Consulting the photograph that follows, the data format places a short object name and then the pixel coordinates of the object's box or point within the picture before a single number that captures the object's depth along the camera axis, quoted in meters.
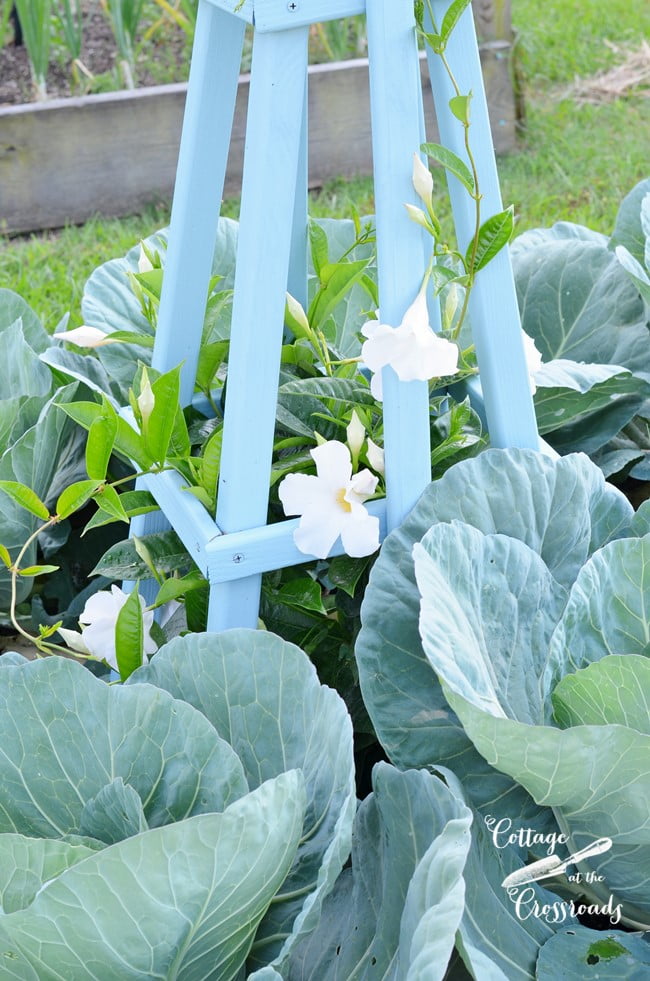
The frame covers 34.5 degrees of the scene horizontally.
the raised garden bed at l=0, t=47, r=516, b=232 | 2.78
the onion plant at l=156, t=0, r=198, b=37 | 2.98
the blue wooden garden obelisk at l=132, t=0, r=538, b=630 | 0.86
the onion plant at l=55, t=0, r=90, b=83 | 2.94
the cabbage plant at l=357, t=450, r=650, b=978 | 0.81
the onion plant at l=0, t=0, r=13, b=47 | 2.97
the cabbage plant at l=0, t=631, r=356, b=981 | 0.70
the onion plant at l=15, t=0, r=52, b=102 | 2.86
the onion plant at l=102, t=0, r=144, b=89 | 2.94
